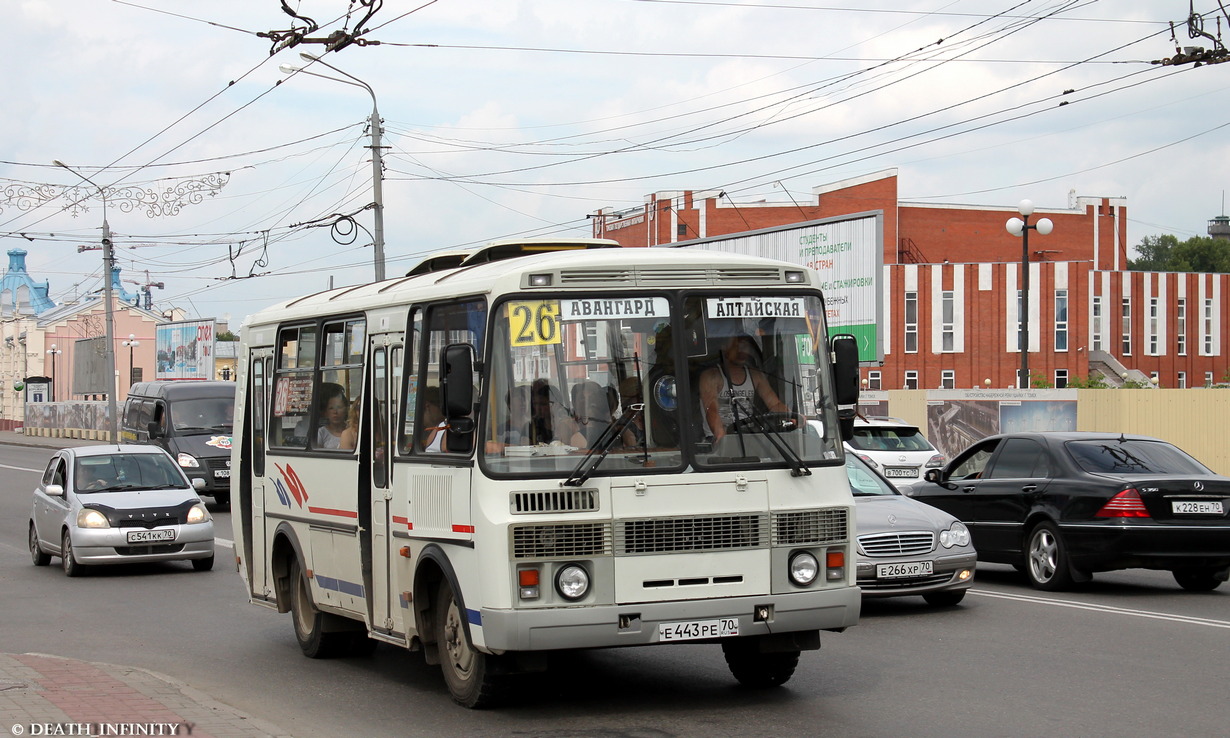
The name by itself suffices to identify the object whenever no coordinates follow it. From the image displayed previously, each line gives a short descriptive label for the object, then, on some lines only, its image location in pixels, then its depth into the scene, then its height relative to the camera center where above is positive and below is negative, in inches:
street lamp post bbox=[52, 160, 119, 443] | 1991.9 +37.0
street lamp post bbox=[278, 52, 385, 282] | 1248.2 +151.3
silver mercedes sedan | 482.0 -68.3
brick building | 2662.4 +98.3
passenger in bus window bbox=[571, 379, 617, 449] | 309.4 -12.3
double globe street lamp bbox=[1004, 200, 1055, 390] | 1203.9 +76.9
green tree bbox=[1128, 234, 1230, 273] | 4623.5 +307.4
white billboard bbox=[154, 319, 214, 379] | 3799.2 +30.7
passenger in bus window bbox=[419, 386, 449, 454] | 331.6 -15.5
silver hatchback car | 688.4 -74.1
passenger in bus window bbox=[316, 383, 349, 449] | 394.3 -15.6
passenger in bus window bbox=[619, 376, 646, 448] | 312.8 -13.4
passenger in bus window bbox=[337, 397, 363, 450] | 381.1 -19.1
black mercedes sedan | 522.6 -59.6
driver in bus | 319.6 -7.9
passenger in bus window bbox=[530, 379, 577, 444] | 309.6 -11.9
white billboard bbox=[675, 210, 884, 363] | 1454.2 +94.3
